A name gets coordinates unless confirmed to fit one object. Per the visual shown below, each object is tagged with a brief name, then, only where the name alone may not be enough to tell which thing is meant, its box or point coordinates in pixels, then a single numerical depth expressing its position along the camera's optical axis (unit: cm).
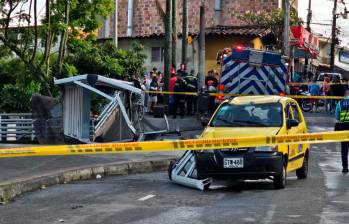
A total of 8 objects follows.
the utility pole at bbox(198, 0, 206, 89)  2966
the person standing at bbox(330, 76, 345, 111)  3459
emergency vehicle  2733
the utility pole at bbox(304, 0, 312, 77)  5524
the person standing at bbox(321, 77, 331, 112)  3691
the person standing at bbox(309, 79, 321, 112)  3644
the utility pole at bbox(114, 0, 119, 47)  3469
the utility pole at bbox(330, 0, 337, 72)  6047
